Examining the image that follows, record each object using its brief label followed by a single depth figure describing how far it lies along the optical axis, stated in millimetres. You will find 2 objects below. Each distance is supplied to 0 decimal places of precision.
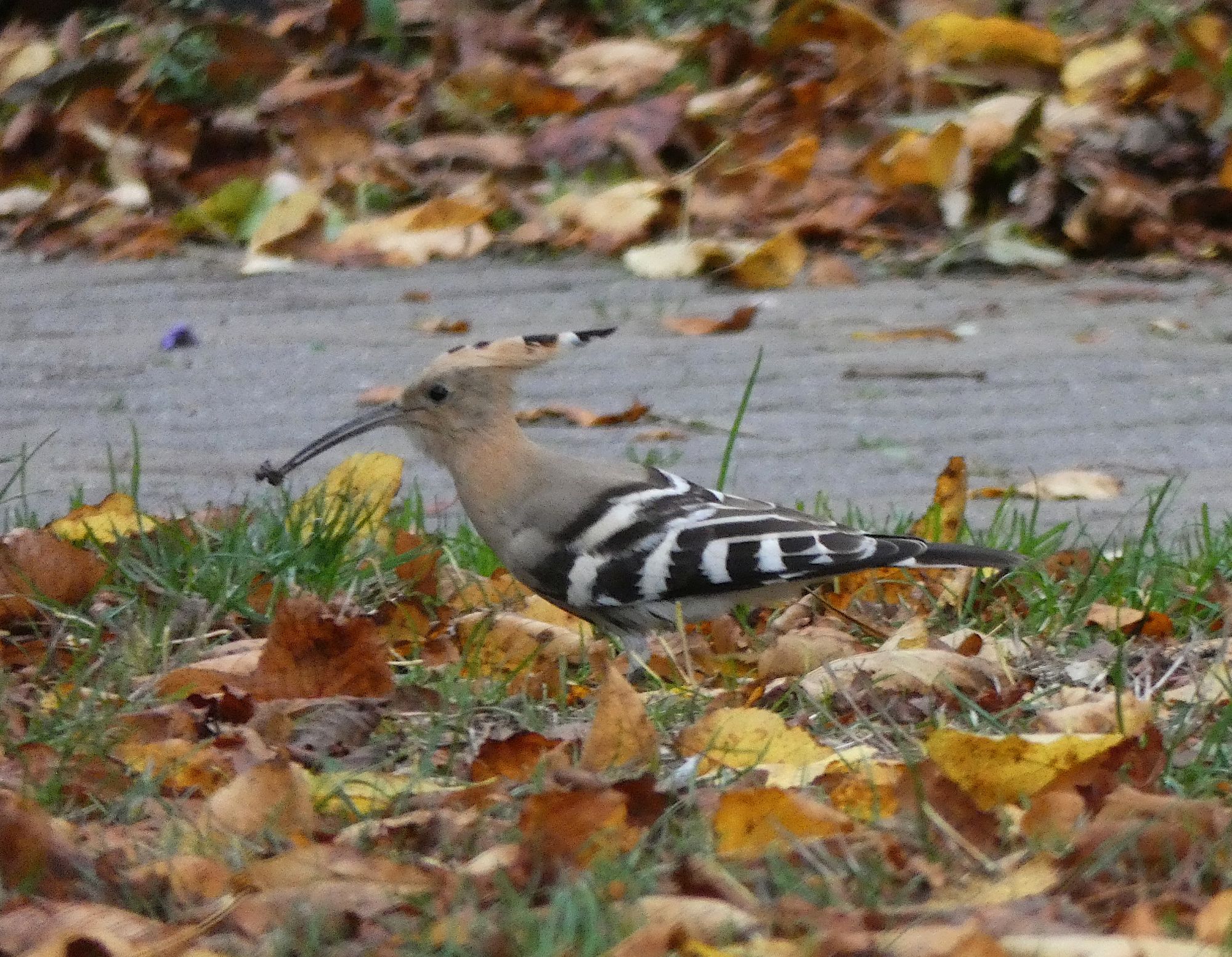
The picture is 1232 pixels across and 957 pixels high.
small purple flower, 12141
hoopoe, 7465
